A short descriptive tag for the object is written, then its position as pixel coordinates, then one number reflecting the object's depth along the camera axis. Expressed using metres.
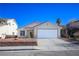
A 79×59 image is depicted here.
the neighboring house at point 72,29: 9.00
